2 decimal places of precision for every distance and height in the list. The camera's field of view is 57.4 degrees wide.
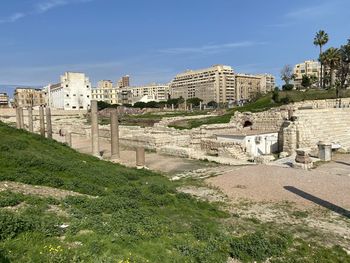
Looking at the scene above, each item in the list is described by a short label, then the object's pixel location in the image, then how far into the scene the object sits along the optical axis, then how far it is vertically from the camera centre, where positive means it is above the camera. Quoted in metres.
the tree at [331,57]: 60.97 +8.76
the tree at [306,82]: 72.75 +4.82
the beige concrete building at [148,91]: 193.95 +10.28
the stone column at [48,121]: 29.30 -0.94
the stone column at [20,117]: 33.50 -0.57
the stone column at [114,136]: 20.58 -1.78
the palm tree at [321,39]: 63.12 +12.61
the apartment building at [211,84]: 164.88 +11.60
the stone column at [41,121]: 30.47 -1.02
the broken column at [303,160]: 17.50 -3.12
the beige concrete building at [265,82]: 186.12 +13.32
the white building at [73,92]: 109.38 +6.38
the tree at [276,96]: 58.56 +1.51
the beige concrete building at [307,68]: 145.82 +17.22
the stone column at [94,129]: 20.36 -1.28
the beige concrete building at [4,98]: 152.80 +7.05
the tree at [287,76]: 86.70 +7.73
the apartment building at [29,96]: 140.62 +7.30
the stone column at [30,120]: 34.52 -1.00
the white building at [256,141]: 24.36 -2.87
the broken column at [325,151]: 19.94 -3.03
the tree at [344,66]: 69.36 +8.28
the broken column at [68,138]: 29.23 -2.62
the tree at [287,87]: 69.75 +3.74
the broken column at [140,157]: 18.64 -2.85
